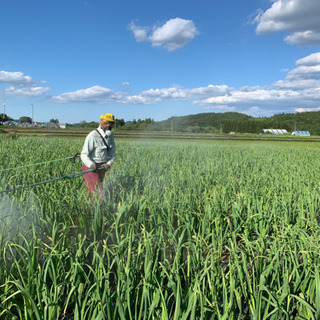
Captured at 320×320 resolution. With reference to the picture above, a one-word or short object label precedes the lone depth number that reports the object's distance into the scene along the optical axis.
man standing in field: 4.65
